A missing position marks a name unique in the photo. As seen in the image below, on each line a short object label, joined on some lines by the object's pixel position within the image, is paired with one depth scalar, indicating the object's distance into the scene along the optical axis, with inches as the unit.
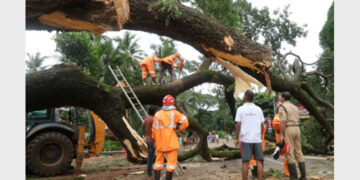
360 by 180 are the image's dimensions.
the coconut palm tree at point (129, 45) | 1217.6
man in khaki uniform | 198.8
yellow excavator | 268.4
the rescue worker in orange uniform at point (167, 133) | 177.8
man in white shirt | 175.9
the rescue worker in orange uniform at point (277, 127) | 223.4
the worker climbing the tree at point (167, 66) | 358.6
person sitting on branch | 350.0
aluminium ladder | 280.5
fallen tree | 125.6
